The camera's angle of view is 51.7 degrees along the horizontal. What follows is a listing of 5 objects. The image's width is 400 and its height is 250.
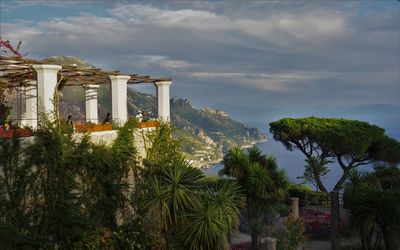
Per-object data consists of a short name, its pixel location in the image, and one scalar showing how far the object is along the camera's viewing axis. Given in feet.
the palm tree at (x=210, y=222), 50.70
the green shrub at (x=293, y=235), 56.44
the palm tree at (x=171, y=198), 52.75
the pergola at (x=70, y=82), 48.47
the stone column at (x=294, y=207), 71.52
